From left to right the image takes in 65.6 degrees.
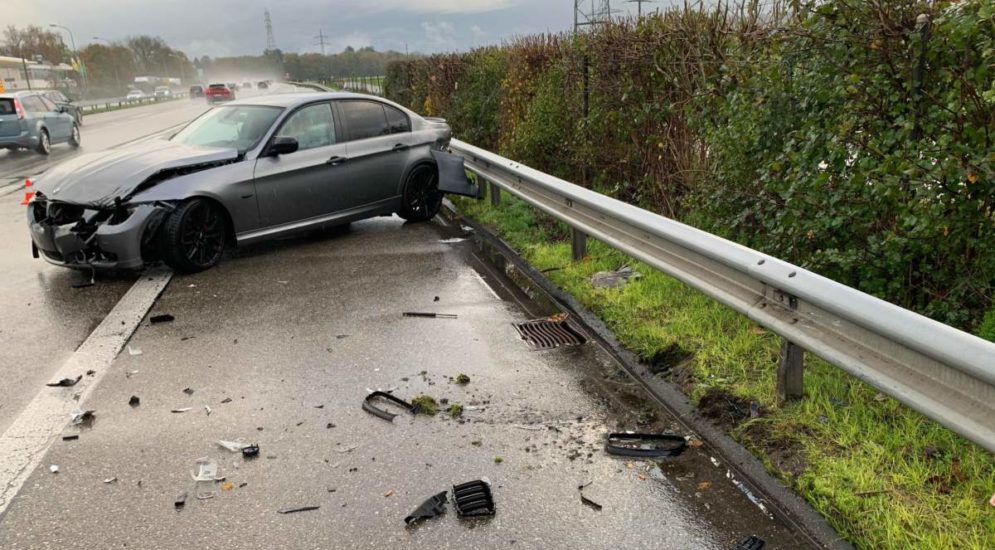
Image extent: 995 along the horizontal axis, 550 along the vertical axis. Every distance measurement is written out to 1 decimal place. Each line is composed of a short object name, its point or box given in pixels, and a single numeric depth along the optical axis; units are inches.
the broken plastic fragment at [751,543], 117.2
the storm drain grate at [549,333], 213.0
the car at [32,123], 792.9
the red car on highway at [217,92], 2896.2
